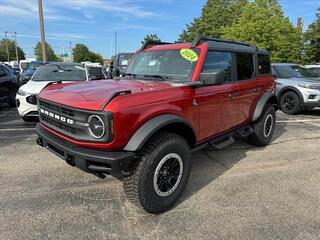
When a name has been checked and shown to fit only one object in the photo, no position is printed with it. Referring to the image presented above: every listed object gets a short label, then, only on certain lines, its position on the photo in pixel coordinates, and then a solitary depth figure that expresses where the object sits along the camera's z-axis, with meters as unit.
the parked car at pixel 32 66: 14.33
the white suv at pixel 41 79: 5.33
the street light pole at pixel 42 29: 13.88
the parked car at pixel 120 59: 11.05
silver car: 7.09
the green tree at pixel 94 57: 70.46
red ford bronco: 2.35
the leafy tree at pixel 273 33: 19.06
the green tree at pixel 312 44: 23.37
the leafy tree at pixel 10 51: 71.76
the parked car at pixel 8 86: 7.44
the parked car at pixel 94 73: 6.45
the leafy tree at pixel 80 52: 68.07
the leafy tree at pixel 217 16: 33.54
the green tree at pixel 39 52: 63.33
